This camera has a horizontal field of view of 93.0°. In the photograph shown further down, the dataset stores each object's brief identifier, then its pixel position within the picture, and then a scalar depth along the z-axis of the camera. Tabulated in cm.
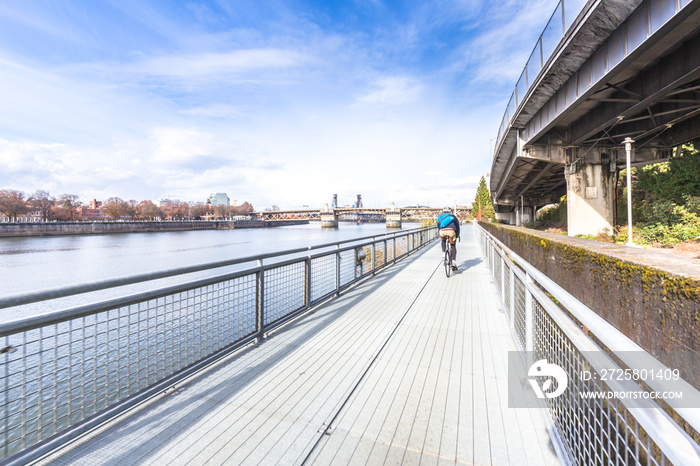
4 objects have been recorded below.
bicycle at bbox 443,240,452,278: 830
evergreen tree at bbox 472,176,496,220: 7525
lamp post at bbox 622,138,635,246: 1041
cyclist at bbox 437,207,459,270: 843
